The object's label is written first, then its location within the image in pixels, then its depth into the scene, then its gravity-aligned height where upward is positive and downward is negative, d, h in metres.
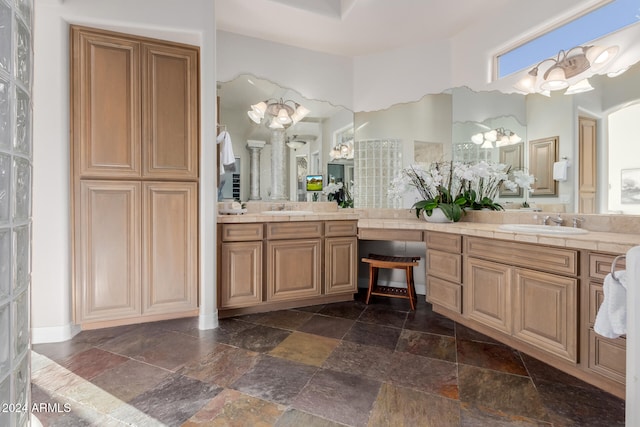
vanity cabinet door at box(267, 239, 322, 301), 2.83 -0.53
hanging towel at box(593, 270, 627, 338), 1.26 -0.39
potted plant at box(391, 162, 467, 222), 2.95 +0.20
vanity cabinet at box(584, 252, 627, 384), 1.57 -0.66
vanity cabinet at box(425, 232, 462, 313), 2.55 -0.50
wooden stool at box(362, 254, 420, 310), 2.97 -0.61
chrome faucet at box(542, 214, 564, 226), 2.30 -0.08
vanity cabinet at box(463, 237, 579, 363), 1.78 -0.52
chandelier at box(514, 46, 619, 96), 2.13 +0.98
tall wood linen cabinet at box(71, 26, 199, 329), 2.34 +0.24
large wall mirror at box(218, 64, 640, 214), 2.02 +0.63
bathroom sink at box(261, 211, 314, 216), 3.00 -0.04
